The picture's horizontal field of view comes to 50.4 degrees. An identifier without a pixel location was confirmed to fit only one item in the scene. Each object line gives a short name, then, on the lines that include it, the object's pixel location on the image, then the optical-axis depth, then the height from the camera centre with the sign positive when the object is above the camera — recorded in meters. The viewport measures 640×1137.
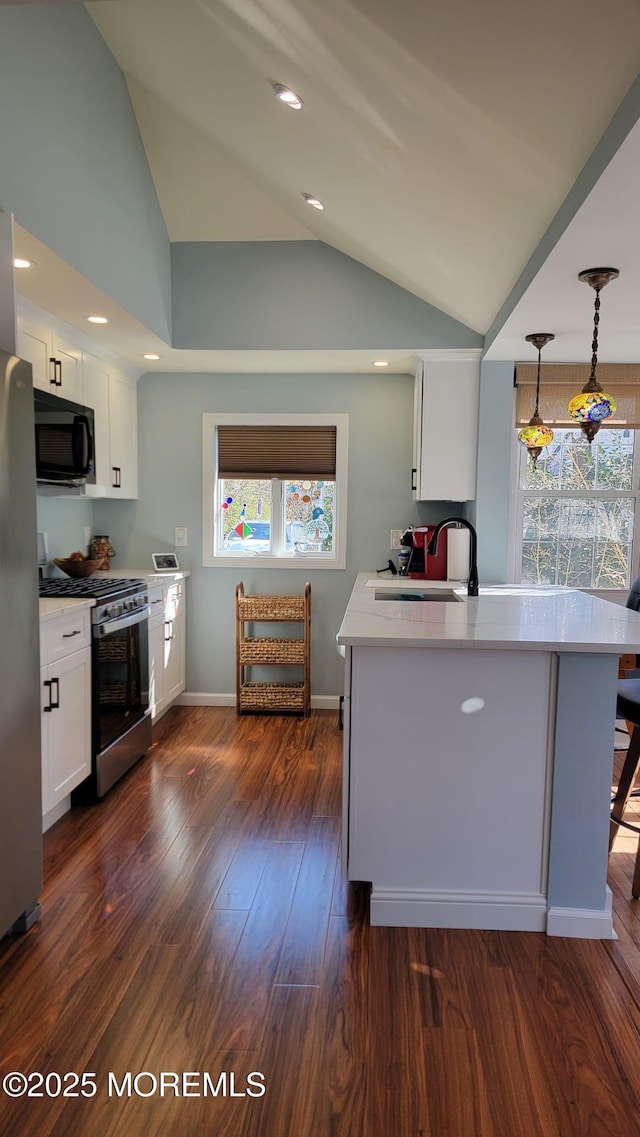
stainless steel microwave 2.94 +0.31
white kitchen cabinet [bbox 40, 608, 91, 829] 2.56 -0.78
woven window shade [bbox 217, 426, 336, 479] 4.43 +0.40
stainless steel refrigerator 1.87 -0.43
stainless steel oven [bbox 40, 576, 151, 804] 2.99 -0.78
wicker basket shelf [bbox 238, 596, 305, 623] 4.32 -0.59
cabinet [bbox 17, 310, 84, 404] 2.96 +0.71
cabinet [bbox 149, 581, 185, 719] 3.83 -0.80
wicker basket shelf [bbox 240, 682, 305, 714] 4.30 -1.17
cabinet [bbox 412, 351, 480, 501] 3.87 +0.52
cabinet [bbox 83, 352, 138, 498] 3.75 +0.49
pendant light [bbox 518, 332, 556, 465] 3.08 +0.36
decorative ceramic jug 4.32 -0.25
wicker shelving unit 4.30 -0.88
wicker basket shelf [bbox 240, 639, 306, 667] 4.31 -0.88
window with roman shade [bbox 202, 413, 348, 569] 4.43 +0.15
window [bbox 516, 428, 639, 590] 4.06 +0.01
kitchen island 2.05 -0.80
